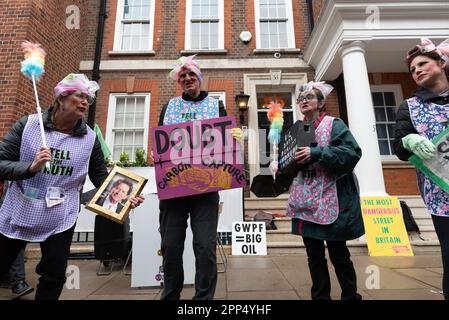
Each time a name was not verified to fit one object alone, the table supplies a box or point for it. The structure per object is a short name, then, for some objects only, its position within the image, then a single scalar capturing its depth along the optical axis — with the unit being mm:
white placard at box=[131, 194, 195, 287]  3137
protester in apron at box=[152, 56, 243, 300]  1943
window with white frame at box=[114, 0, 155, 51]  8219
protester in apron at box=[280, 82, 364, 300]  2059
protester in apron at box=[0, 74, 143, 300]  1740
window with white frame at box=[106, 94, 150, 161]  7613
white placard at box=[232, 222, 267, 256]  4730
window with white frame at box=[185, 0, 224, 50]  8125
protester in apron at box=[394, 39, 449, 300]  1664
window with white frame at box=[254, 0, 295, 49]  8141
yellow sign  4625
